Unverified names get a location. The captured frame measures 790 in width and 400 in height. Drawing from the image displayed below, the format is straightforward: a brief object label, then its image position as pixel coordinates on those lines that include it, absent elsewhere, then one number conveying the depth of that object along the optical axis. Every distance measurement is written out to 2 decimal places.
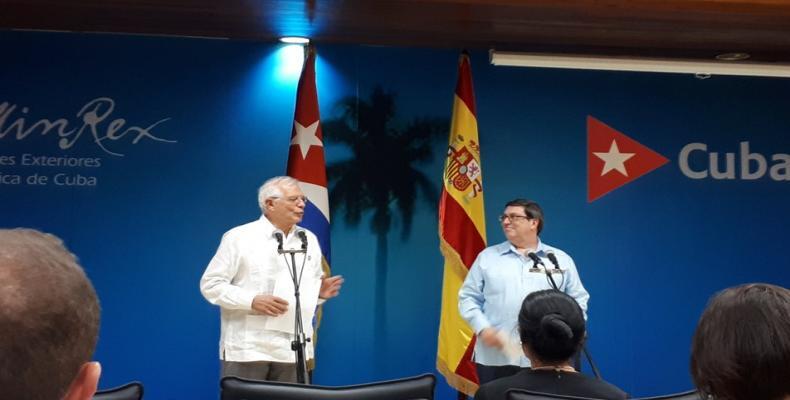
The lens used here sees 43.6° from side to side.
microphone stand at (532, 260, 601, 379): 4.45
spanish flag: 5.98
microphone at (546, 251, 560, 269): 5.12
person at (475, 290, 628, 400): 3.09
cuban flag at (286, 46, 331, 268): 5.96
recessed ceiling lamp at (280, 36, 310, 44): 6.29
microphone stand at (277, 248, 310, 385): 4.40
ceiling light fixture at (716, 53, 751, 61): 6.35
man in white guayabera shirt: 4.85
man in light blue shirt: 5.20
